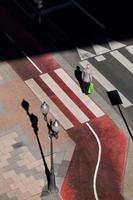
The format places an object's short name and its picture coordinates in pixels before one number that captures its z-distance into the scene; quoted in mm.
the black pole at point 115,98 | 38375
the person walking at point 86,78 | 38094
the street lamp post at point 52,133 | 29488
